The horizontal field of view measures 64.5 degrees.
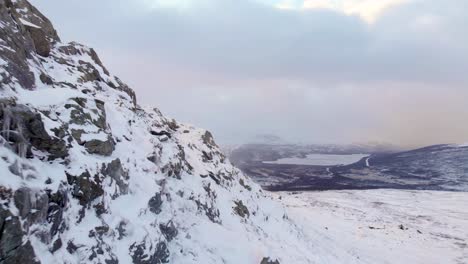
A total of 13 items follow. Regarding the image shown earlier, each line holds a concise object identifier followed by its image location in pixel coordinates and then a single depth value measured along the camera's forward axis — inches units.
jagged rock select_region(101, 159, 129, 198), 656.6
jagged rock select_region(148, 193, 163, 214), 729.9
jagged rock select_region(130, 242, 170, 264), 600.2
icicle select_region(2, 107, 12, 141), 480.1
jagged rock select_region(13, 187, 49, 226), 432.8
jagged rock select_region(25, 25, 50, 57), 852.6
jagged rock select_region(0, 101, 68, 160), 487.5
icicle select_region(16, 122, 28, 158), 490.0
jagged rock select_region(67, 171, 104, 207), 560.9
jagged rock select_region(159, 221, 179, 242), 732.4
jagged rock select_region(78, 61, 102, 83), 963.6
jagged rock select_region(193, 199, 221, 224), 983.8
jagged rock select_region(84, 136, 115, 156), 661.9
